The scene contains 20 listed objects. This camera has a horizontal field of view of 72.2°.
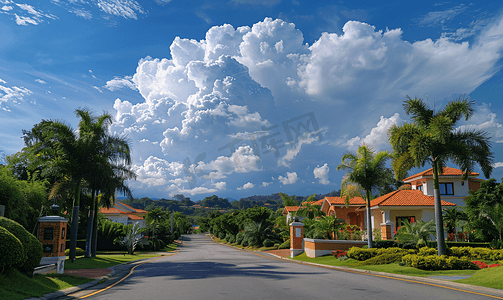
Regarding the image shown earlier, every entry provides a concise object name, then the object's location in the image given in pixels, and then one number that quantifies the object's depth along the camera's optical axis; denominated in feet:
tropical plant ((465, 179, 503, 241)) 77.00
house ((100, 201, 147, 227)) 207.21
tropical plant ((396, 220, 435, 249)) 72.02
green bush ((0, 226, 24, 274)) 32.01
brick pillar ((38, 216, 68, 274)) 48.26
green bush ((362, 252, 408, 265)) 59.88
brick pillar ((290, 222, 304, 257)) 89.25
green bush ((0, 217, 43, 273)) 36.24
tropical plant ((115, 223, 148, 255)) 111.45
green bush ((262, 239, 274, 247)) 130.00
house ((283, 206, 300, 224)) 154.43
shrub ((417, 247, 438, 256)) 57.47
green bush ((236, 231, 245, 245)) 158.45
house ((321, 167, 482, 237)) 108.58
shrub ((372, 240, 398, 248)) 76.63
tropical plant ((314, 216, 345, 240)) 89.25
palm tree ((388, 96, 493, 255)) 57.00
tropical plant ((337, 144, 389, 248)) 74.79
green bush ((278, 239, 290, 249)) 117.19
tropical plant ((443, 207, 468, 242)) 92.32
